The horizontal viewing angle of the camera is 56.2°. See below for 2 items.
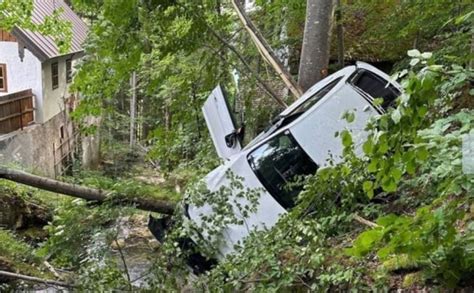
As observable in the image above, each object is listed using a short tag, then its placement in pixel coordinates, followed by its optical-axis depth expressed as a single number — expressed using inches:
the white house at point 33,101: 520.7
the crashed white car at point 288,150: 179.6
